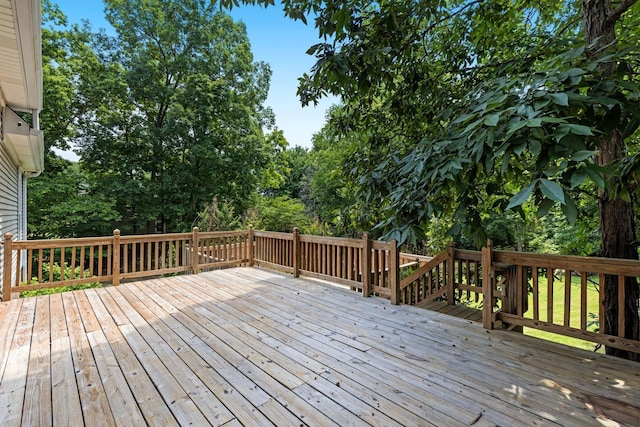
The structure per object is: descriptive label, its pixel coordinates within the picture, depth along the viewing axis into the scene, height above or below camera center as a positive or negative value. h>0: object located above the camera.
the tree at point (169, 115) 12.09 +4.10
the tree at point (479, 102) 1.38 +0.82
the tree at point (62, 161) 10.71 +1.97
